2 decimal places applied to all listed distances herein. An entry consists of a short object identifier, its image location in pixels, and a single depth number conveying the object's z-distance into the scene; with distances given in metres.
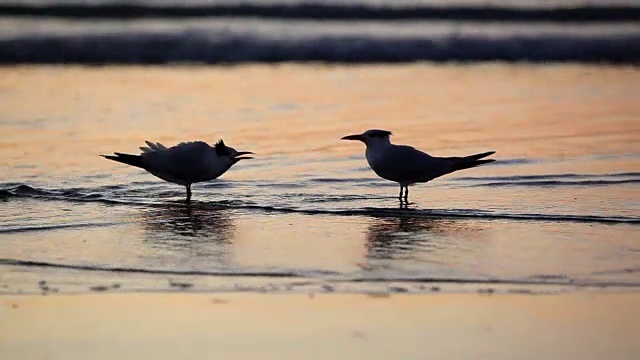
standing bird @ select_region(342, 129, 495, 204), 16.73
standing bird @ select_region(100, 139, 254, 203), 16.97
